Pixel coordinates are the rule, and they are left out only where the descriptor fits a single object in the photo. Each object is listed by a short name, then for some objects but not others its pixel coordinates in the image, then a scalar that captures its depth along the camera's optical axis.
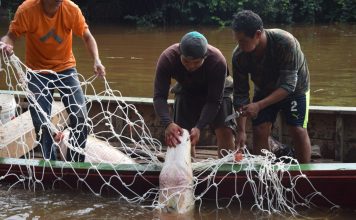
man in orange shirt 5.01
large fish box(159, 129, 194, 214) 4.50
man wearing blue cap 4.55
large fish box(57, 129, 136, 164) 5.58
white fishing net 4.66
